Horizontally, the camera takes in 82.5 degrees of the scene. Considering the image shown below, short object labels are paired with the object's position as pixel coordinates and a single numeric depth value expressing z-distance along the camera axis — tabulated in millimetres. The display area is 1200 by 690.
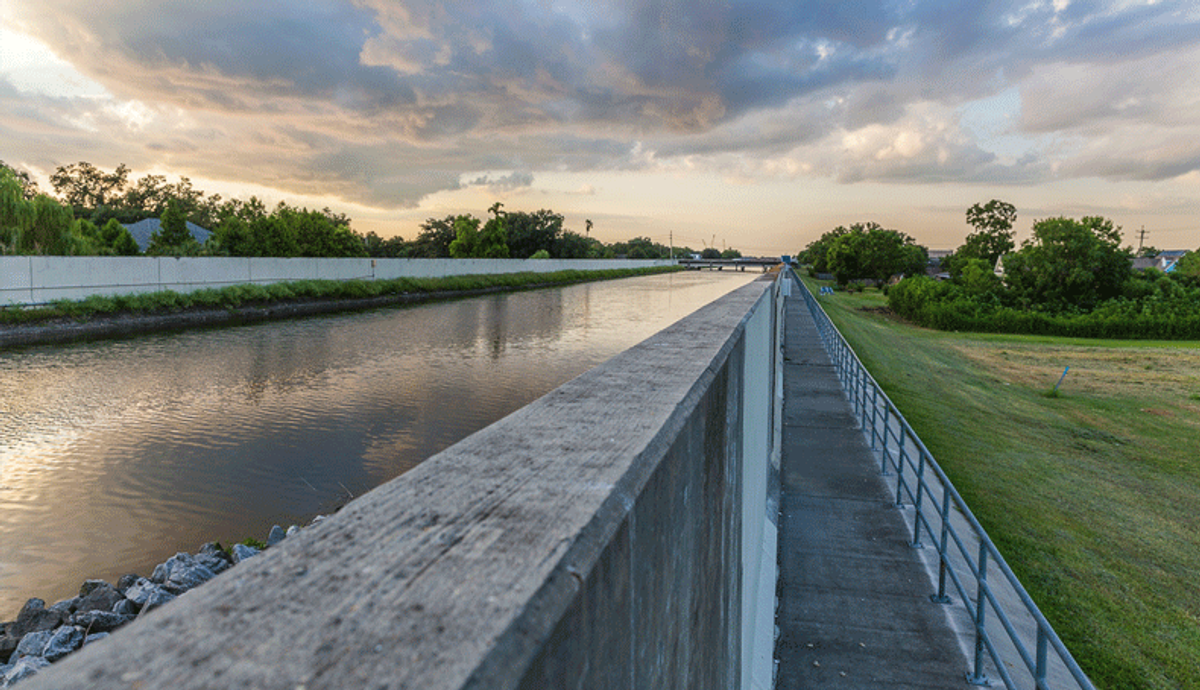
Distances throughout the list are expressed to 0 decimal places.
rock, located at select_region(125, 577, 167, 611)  6048
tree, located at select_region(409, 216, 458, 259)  106250
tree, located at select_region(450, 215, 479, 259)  84375
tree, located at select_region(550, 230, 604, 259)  112050
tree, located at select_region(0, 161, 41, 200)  61006
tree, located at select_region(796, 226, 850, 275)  149850
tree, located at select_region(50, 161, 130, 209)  95312
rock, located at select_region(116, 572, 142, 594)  6697
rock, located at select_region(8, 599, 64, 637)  5586
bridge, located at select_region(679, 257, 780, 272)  165088
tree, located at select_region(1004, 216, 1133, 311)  54031
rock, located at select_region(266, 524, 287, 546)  7590
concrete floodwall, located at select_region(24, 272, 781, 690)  676
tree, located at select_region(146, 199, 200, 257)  45688
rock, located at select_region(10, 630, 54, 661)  5152
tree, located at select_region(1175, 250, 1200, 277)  84712
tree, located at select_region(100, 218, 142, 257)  45812
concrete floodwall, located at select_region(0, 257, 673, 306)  24203
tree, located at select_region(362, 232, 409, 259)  116075
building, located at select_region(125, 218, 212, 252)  63231
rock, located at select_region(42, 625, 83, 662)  5082
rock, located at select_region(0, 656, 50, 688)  4582
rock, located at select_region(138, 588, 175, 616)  5838
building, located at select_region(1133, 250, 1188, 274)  139700
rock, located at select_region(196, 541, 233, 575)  6989
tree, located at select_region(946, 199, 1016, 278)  111388
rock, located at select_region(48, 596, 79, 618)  5914
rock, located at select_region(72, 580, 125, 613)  6070
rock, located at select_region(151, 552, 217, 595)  6457
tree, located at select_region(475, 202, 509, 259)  84438
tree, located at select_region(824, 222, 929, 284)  103938
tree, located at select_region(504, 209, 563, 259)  106812
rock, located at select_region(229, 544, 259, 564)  7082
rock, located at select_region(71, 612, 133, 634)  5601
